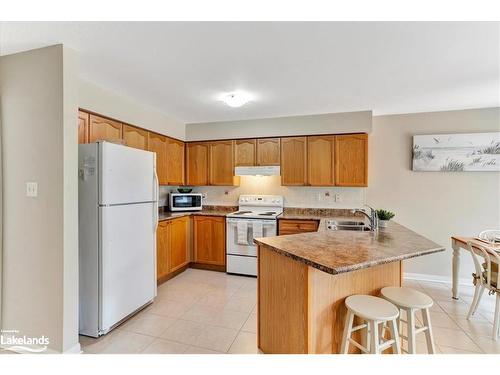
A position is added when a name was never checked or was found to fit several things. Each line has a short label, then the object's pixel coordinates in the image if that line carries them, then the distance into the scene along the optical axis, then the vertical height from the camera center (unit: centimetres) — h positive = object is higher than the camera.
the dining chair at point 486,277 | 232 -87
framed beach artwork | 348 +46
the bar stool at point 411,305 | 156 -71
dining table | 297 -84
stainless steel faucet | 250 -33
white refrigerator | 226 -44
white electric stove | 378 -72
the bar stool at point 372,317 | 144 -72
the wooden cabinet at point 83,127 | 260 +59
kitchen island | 156 -63
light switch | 202 -2
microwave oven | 415 -25
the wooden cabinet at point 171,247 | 342 -85
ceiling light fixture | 296 +100
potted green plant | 260 -32
